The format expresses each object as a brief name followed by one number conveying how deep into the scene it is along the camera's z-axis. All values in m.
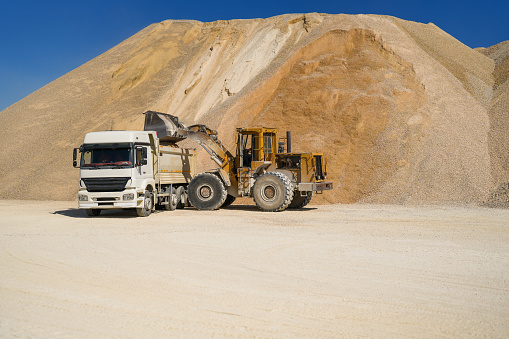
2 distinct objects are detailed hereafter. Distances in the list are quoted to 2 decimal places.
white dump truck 17.52
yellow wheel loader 20.41
